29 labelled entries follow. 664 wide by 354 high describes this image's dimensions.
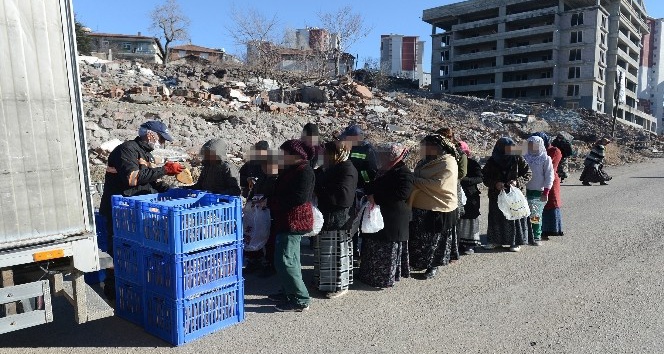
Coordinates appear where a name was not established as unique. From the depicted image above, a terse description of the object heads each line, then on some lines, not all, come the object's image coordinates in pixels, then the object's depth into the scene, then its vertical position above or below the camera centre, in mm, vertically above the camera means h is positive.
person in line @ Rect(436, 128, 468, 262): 5942 -736
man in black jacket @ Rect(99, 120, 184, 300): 4699 -487
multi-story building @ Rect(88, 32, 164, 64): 63969 +10989
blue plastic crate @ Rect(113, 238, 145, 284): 3980 -1181
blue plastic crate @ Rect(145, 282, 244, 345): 3799 -1594
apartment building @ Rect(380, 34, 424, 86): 89188 +12284
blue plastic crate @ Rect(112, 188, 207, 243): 3893 -796
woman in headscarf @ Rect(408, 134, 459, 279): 5566 -993
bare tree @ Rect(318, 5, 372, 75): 40244 +5957
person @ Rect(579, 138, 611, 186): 14305 -1570
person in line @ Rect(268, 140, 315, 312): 4508 -909
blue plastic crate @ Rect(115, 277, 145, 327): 4098 -1565
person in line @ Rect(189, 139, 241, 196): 5676 -617
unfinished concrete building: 57781 +8462
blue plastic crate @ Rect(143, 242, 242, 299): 3707 -1208
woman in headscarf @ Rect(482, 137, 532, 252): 6668 -968
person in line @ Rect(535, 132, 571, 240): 7586 -1495
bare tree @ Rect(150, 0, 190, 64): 49075 +9331
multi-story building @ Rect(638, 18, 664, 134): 92188 +8705
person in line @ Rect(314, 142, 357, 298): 4824 -1071
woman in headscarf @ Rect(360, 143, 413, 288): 5098 -1061
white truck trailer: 3084 -277
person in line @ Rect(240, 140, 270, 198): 5203 -611
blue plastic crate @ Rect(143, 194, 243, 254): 3615 -830
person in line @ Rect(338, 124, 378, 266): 5754 -528
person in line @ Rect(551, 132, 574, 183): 8766 -542
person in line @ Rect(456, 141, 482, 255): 6684 -1315
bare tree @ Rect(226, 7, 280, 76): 35653 +5078
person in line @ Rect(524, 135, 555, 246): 7043 -956
